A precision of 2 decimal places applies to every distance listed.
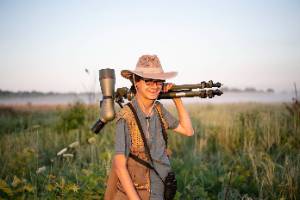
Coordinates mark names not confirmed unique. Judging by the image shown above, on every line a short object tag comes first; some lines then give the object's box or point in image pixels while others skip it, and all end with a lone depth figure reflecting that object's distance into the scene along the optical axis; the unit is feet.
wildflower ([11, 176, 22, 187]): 12.08
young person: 8.27
